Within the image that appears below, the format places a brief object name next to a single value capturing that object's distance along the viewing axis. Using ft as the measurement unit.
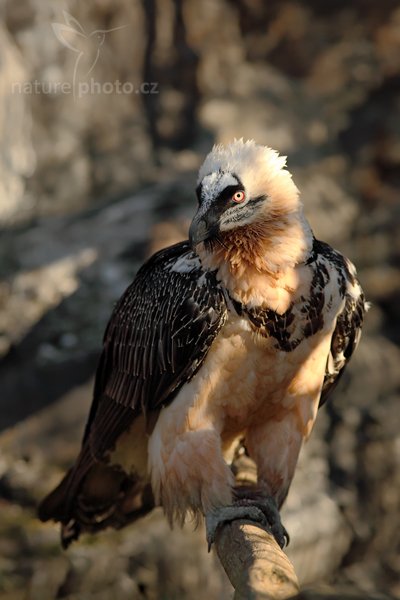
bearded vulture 28.40
